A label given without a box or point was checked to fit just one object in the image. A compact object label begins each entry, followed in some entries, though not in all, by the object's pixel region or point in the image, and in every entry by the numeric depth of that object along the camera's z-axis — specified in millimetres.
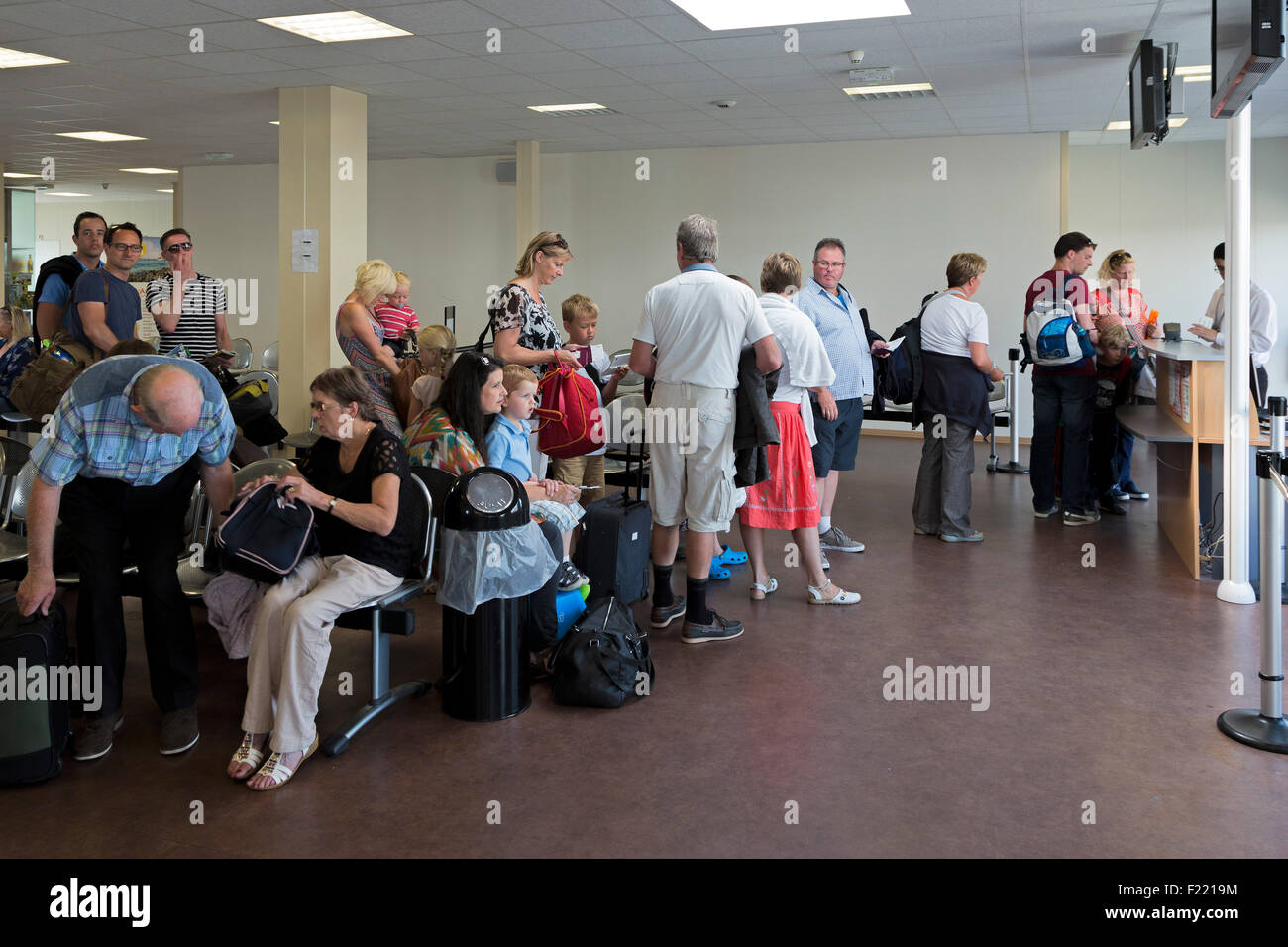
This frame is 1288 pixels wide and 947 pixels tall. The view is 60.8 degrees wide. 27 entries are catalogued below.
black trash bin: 3678
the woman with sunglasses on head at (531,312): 5051
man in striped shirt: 6188
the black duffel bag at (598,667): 3875
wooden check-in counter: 5648
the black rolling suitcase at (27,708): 3195
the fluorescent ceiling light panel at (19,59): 7973
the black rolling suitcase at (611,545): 4805
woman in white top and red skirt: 5008
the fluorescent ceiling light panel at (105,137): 12070
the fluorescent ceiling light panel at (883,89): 8961
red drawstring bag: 4809
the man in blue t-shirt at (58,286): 5699
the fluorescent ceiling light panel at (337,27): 6863
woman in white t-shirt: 6398
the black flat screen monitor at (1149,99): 6562
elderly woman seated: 3295
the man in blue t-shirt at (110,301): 5277
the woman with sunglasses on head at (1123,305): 7266
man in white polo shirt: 4422
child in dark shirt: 7289
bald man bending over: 3221
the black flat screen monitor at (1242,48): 3701
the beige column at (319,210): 8883
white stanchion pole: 5082
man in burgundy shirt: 6898
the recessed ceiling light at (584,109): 9898
